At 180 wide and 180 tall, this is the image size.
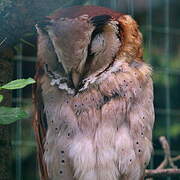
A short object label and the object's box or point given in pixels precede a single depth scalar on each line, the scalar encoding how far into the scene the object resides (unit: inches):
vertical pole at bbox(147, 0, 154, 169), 287.9
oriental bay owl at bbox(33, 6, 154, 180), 156.3
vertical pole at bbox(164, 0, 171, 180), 302.1
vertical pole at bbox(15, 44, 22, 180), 231.9
